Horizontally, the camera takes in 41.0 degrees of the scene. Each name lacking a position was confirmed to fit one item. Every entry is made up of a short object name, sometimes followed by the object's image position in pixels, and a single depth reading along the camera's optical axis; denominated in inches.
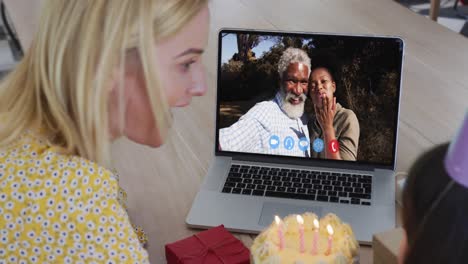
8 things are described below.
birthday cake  32.8
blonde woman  30.3
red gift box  37.4
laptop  43.6
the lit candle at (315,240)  33.4
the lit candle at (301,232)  33.4
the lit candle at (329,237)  33.3
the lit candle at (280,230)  33.5
